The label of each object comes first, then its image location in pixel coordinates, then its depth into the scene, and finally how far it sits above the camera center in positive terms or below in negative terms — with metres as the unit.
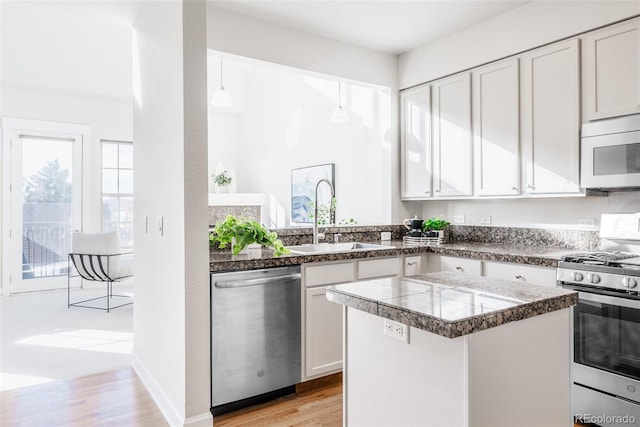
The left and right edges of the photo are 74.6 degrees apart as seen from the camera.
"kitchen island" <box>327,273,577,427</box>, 1.18 -0.44
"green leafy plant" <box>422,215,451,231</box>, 3.56 -0.10
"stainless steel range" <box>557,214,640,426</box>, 2.09 -0.64
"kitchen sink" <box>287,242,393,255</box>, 3.28 -0.27
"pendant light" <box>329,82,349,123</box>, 4.67 +1.08
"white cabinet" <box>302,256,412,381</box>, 2.67 -0.68
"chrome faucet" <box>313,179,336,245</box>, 3.33 -0.14
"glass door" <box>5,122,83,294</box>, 5.86 +0.11
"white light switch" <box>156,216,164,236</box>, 2.48 -0.07
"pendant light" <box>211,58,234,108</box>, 4.91 +1.35
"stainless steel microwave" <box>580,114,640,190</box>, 2.40 +0.35
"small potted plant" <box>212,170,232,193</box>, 7.66 +0.59
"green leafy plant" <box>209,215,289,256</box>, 2.70 -0.15
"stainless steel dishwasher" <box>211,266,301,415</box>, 2.34 -0.72
